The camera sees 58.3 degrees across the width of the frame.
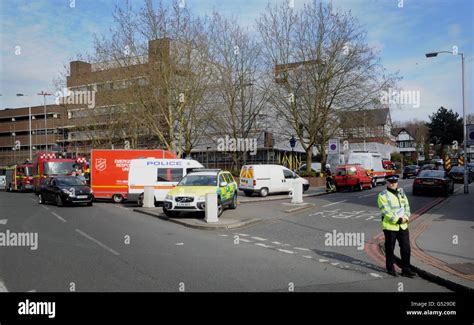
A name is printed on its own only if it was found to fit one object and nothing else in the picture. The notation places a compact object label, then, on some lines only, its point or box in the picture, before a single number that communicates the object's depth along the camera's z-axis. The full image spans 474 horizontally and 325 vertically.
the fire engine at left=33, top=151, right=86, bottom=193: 33.47
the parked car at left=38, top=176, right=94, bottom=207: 20.91
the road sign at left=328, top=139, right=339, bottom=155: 29.44
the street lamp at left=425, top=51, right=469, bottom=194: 27.31
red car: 29.34
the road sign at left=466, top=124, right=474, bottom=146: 23.39
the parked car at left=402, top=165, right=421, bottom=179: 49.91
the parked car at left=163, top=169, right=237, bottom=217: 15.39
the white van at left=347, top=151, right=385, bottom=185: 34.50
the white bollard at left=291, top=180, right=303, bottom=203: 20.62
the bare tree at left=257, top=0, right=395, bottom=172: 33.81
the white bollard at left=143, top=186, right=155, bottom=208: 19.94
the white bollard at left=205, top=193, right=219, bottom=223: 14.16
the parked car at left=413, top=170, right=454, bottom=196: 24.98
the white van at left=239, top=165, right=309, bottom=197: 25.53
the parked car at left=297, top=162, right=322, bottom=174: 56.46
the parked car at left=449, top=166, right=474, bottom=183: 41.09
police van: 21.02
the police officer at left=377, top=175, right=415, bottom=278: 7.59
